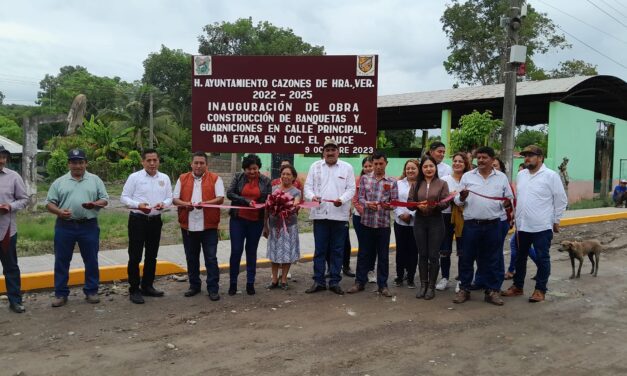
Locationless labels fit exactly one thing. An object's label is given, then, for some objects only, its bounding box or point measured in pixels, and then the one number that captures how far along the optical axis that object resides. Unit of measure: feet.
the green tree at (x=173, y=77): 153.17
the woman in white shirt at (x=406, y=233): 21.21
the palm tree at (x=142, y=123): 108.68
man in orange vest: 20.20
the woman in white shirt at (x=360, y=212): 21.47
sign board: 29.84
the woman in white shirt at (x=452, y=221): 21.33
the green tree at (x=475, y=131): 57.47
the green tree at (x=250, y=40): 140.26
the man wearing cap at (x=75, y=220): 18.89
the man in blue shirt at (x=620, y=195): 60.90
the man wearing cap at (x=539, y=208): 20.11
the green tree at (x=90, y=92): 166.20
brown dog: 24.18
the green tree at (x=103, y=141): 101.81
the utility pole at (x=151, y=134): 105.29
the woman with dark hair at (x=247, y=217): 20.68
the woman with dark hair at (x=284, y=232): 21.38
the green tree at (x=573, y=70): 117.19
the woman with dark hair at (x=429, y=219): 19.93
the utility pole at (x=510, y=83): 40.55
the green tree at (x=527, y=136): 127.31
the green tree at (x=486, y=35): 105.40
